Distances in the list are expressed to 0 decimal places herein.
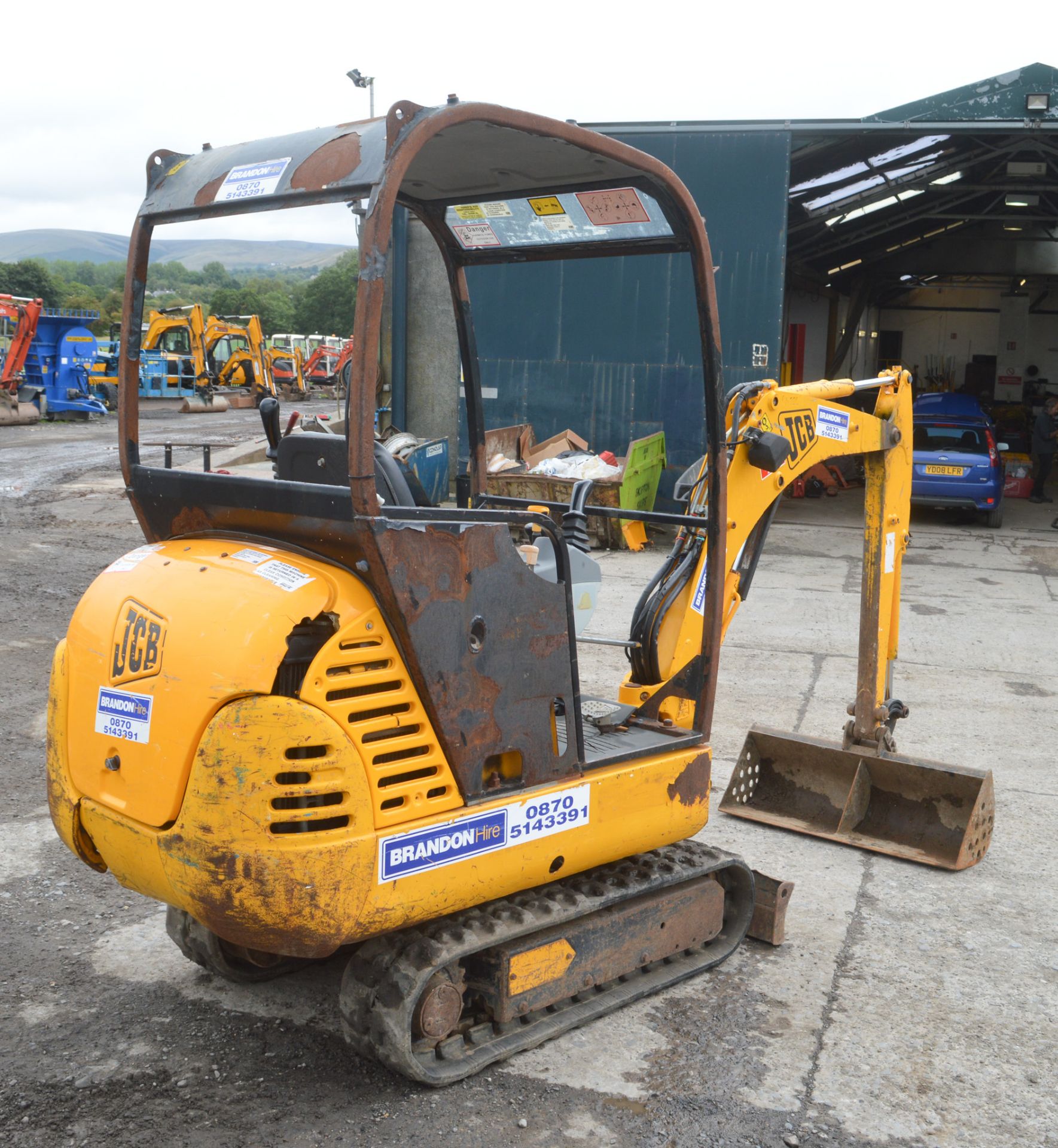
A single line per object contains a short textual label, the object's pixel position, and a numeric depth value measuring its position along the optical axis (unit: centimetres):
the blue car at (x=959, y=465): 1562
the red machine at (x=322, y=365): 4647
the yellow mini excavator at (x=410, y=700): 299
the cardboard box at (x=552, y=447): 1420
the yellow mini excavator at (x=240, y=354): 3412
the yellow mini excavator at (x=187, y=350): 3250
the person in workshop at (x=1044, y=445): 1842
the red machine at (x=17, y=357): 2583
